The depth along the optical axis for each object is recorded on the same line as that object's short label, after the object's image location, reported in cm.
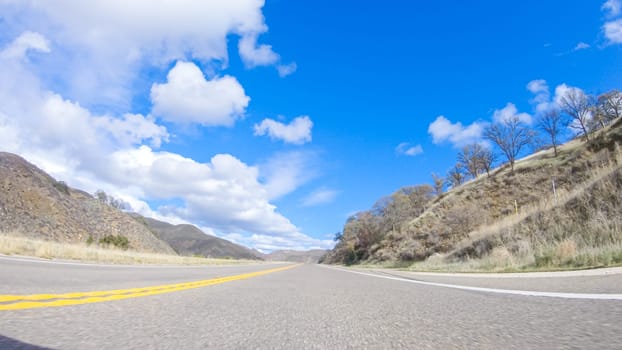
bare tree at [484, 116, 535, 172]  5738
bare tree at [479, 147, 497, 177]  6411
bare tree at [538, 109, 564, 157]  5694
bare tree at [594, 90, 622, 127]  5609
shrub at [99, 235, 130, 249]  4562
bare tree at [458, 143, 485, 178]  6769
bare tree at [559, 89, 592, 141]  5625
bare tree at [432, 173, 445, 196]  8564
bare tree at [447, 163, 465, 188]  8216
